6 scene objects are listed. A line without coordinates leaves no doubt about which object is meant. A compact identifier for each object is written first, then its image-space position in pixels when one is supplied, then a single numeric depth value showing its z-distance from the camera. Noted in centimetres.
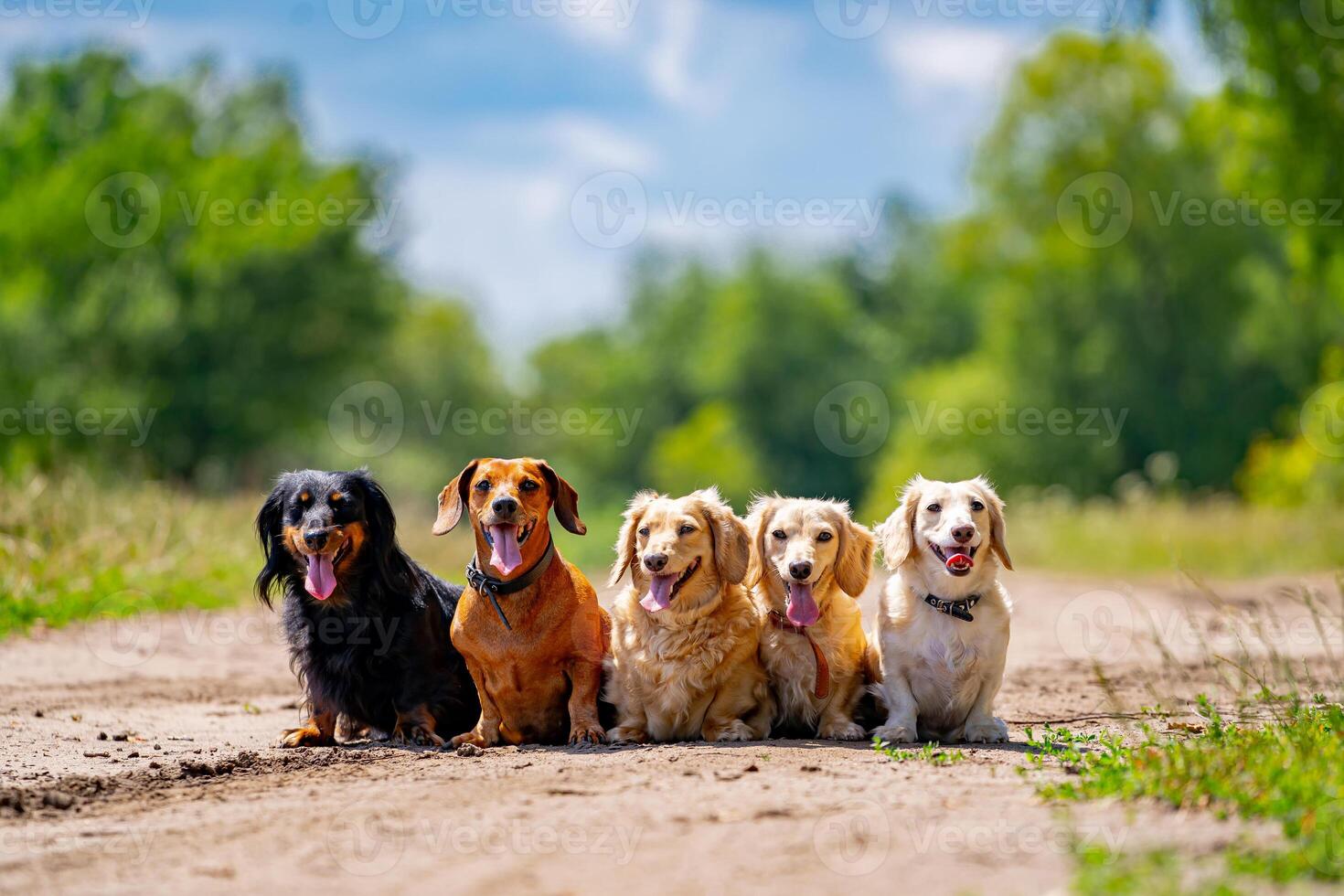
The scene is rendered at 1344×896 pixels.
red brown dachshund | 1305
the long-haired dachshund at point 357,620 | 1359
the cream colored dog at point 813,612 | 1318
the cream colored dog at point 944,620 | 1270
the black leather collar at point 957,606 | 1280
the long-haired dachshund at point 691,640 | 1299
